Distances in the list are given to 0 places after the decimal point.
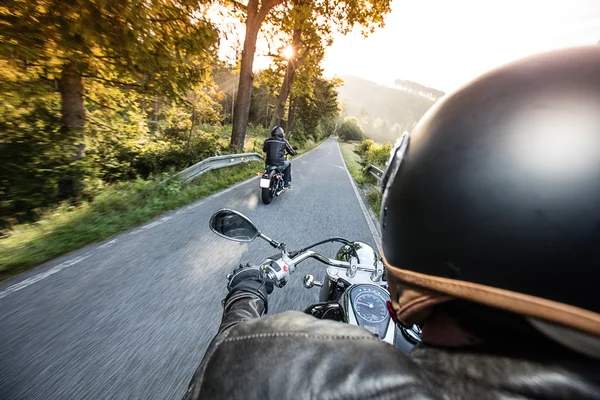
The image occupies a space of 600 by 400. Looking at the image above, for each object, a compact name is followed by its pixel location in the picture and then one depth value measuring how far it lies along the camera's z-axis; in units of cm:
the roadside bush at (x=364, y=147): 2906
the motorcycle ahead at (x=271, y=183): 604
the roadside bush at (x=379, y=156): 1401
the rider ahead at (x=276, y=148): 683
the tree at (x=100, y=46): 320
